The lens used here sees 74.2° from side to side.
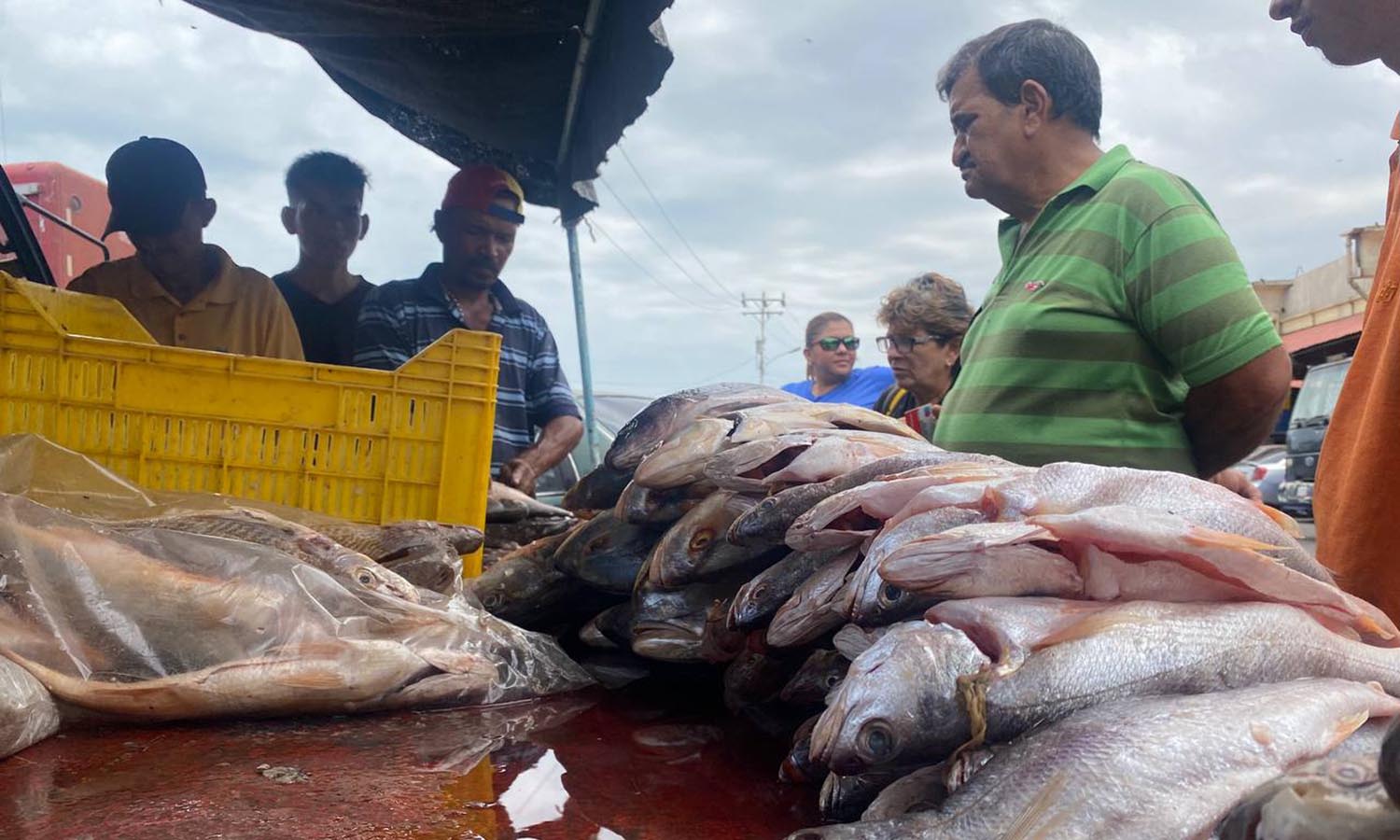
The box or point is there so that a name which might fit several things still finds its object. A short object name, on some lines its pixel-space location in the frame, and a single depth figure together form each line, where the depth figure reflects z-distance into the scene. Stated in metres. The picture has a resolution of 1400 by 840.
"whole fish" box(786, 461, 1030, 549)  1.48
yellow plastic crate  2.55
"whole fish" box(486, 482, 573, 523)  3.40
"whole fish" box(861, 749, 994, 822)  1.07
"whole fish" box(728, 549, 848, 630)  1.66
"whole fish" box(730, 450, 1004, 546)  1.72
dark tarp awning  4.20
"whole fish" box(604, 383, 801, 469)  2.56
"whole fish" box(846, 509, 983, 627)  1.29
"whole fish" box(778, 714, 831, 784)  1.38
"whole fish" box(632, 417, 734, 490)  2.13
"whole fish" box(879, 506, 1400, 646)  1.19
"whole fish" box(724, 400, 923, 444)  2.17
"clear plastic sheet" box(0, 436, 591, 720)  1.79
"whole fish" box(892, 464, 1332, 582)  1.35
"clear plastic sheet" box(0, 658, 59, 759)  1.58
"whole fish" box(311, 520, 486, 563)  2.35
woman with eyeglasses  5.17
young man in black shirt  5.15
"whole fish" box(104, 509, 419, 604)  2.06
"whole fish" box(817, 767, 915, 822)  1.20
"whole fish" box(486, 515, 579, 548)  3.37
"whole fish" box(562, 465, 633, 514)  2.75
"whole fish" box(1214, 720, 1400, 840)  0.69
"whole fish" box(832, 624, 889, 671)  1.32
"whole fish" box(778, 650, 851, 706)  1.52
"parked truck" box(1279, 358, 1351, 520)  15.40
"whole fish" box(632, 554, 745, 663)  2.00
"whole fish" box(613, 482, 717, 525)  2.17
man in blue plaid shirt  4.92
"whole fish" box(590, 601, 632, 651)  2.24
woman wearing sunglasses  6.84
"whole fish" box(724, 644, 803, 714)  1.74
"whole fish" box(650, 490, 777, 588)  1.96
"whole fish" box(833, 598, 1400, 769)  1.07
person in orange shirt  2.20
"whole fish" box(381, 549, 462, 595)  2.29
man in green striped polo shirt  2.56
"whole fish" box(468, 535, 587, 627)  2.57
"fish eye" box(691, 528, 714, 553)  1.99
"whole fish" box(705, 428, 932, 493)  1.86
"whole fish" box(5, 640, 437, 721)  1.76
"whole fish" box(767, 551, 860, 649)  1.48
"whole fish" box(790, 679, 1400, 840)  0.94
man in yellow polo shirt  4.12
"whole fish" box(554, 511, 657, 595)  2.31
